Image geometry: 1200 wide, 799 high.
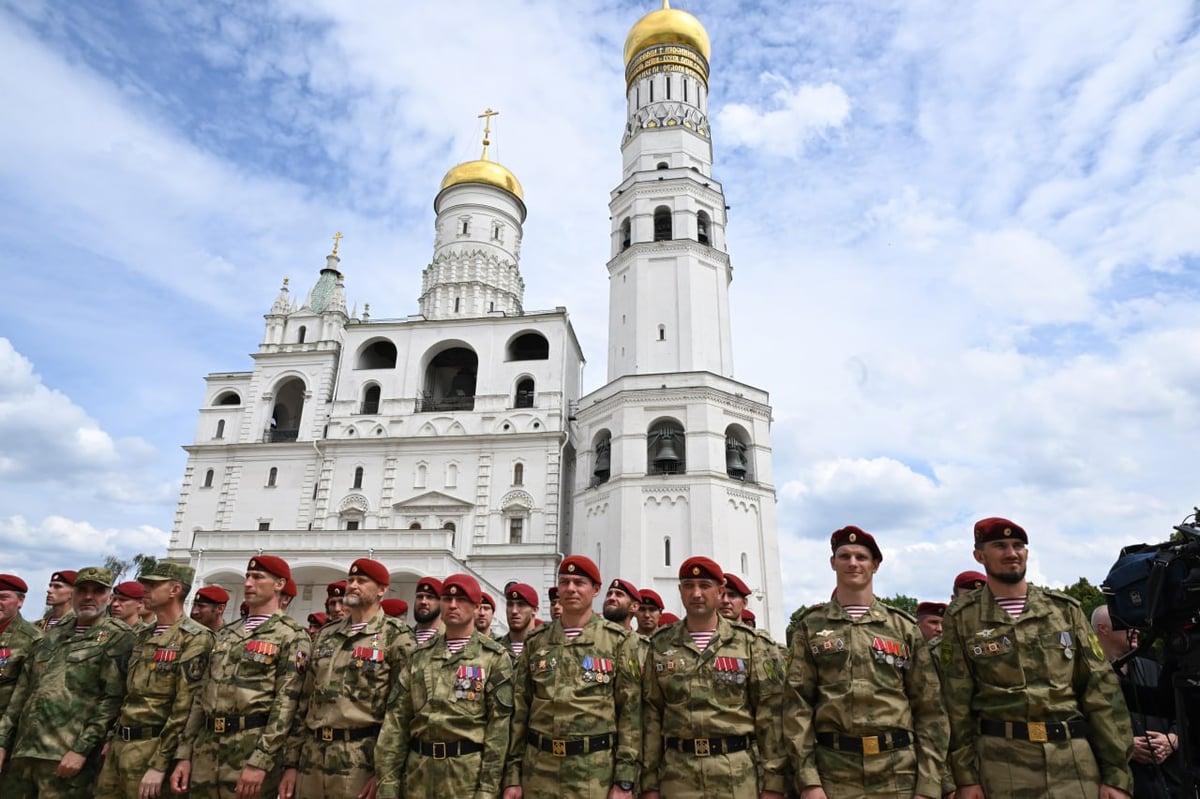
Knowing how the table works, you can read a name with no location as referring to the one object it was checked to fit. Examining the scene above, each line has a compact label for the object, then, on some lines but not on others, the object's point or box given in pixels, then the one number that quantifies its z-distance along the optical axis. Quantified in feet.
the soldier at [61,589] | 24.91
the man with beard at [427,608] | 19.80
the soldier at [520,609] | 21.47
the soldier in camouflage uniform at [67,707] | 19.06
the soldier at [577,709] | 14.96
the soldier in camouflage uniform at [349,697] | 16.35
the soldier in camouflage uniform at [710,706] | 14.49
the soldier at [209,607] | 22.17
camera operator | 13.82
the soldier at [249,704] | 17.01
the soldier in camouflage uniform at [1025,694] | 12.74
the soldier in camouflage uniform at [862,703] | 13.35
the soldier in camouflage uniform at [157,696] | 17.82
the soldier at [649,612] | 24.76
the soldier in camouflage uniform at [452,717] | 15.31
